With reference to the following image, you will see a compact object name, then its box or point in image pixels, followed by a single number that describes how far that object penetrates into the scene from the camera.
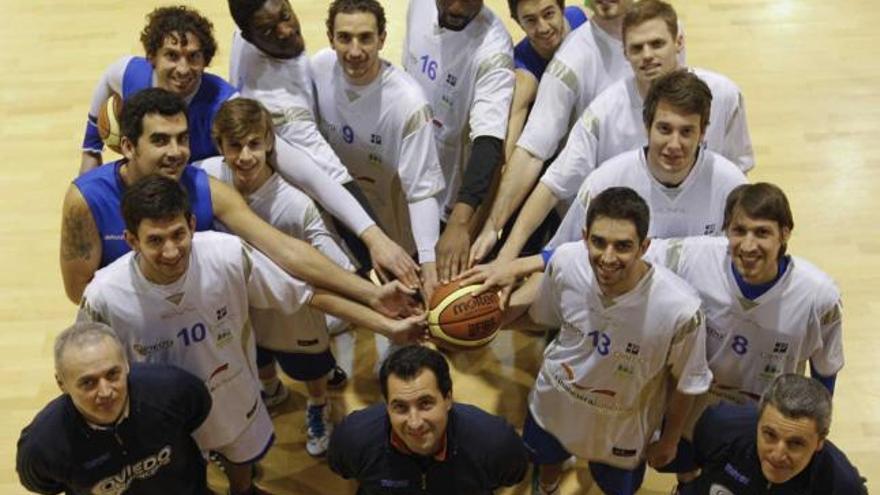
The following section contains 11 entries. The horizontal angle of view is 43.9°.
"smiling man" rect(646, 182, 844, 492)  3.17
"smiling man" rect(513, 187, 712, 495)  3.20
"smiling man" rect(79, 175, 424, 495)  3.19
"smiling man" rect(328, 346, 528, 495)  2.96
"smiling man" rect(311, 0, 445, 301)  4.05
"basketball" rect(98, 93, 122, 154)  3.98
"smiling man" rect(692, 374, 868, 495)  2.80
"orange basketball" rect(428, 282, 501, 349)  3.70
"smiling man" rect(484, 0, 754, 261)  3.79
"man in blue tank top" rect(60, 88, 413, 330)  3.53
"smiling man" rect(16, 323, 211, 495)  2.99
